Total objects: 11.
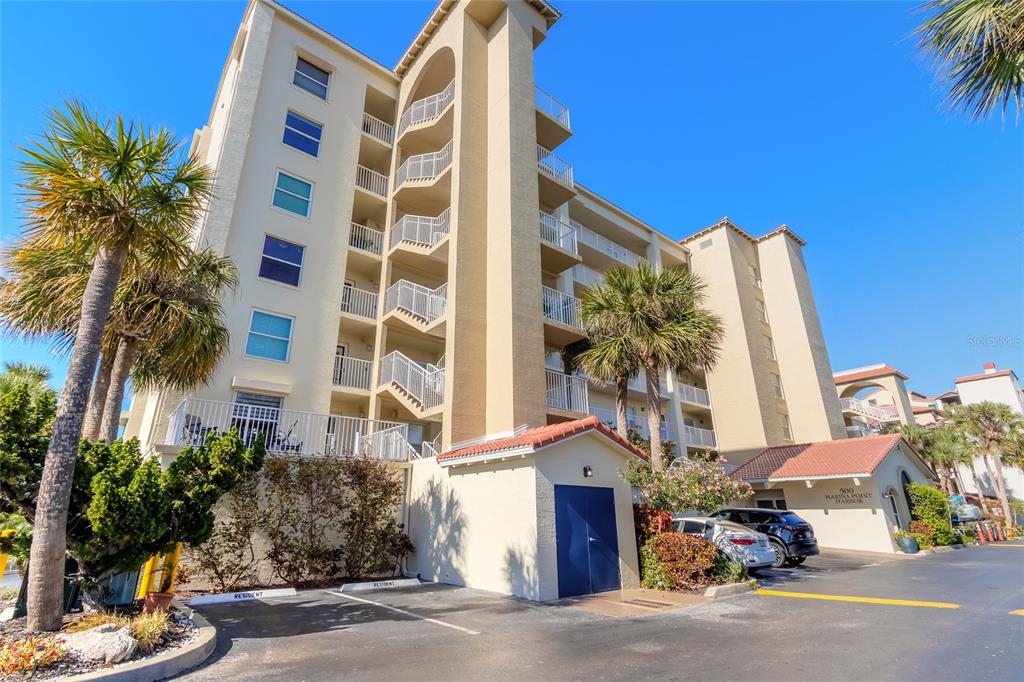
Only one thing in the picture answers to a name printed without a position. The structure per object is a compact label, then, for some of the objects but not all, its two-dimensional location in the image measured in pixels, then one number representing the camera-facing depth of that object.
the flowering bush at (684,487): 12.75
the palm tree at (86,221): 6.50
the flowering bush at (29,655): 5.11
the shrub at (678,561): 11.53
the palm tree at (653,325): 15.66
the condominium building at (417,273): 13.01
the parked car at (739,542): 13.50
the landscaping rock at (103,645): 5.52
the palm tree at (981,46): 7.25
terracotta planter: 7.05
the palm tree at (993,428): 33.00
